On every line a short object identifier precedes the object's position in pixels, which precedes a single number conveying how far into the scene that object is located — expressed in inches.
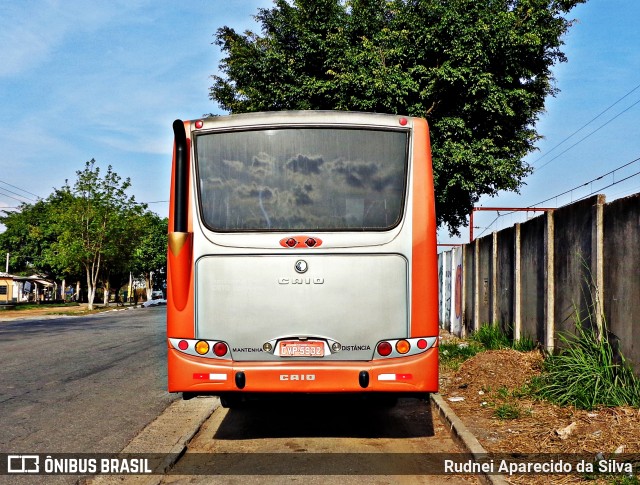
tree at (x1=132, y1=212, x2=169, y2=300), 2942.4
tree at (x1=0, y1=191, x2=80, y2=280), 2909.0
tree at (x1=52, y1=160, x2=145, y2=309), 1926.7
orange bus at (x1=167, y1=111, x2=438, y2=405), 240.2
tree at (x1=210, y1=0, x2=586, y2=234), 719.7
